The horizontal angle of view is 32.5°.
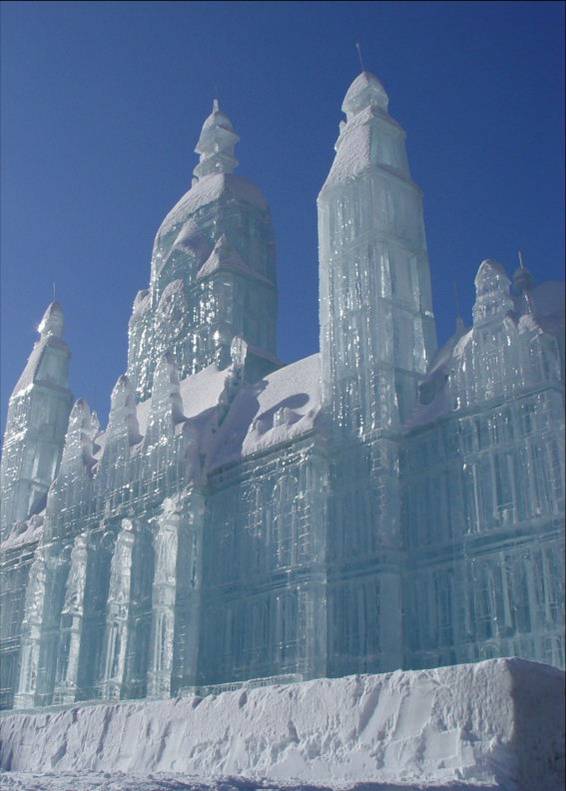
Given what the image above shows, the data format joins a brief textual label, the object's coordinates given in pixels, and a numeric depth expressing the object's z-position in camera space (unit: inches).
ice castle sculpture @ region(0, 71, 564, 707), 1231.5
